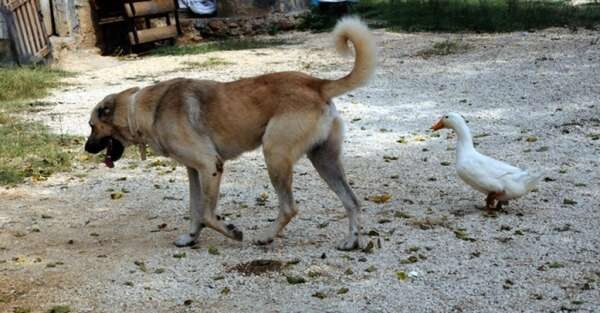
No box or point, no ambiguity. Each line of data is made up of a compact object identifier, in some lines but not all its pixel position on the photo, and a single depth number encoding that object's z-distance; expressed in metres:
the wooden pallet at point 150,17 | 17.22
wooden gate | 14.03
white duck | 6.32
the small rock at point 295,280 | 5.12
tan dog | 5.56
